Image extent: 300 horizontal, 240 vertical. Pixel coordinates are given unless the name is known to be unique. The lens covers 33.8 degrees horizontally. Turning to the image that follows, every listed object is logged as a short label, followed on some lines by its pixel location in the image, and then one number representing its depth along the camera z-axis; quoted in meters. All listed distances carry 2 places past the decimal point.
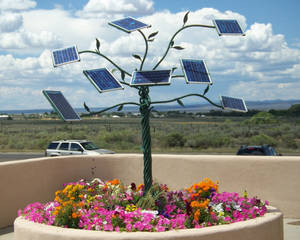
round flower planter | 6.66
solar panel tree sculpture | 8.62
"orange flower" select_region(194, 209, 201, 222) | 7.59
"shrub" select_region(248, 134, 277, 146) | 43.41
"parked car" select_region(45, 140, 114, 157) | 25.71
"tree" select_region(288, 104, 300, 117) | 105.06
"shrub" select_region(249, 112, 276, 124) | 79.01
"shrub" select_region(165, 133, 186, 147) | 43.88
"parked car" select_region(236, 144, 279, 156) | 20.18
